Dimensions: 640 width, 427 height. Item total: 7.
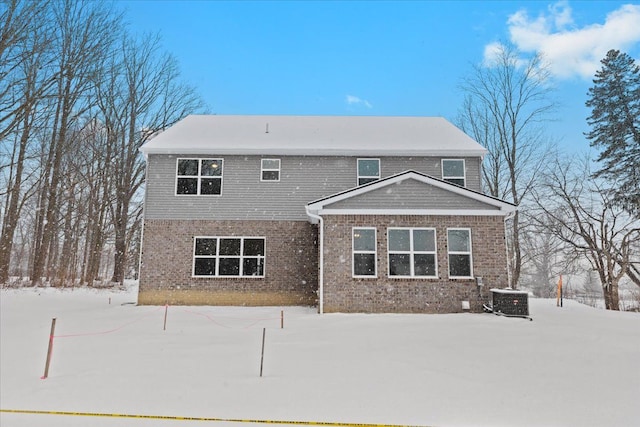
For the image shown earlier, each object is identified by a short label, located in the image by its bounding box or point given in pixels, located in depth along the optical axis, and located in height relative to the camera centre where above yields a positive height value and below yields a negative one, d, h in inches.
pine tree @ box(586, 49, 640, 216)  733.9 +300.8
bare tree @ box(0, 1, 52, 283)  561.6 +318.8
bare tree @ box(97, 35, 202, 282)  916.0 +354.8
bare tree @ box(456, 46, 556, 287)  852.0 +371.2
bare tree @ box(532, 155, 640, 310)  670.5 +78.7
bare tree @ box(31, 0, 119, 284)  762.8 +360.7
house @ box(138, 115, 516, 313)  449.1 +57.3
